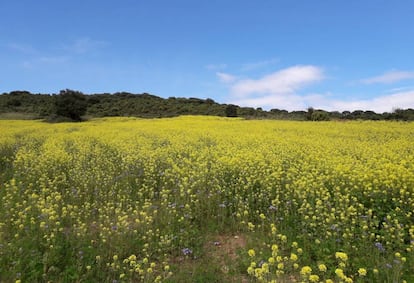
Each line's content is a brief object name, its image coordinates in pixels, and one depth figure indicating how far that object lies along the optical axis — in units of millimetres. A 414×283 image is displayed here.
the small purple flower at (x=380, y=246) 4073
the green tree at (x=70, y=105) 38478
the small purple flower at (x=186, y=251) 4607
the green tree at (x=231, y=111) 46866
